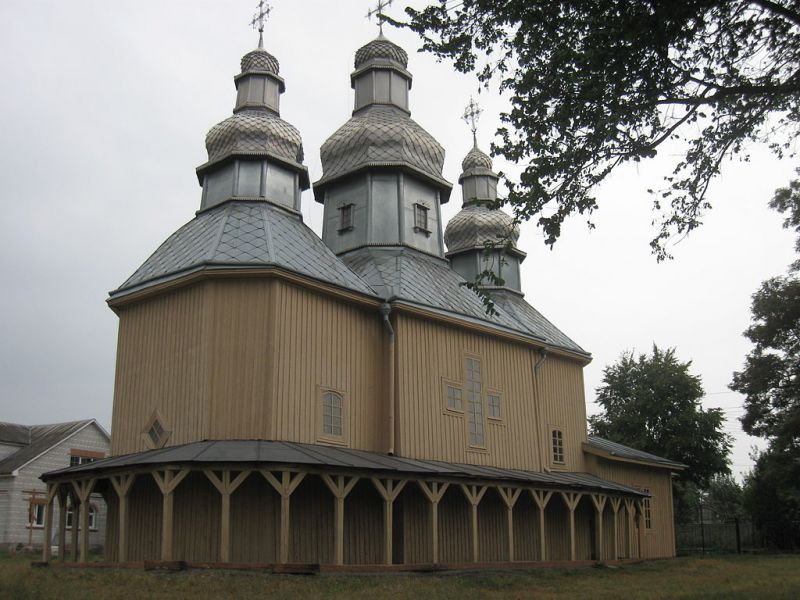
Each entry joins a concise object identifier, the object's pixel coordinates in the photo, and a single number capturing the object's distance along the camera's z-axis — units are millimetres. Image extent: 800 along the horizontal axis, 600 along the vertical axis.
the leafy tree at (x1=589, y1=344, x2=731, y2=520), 36281
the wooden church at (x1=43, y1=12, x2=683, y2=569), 15859
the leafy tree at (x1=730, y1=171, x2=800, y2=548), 28031
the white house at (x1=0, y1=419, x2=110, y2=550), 31688
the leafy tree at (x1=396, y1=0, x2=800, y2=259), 10578
